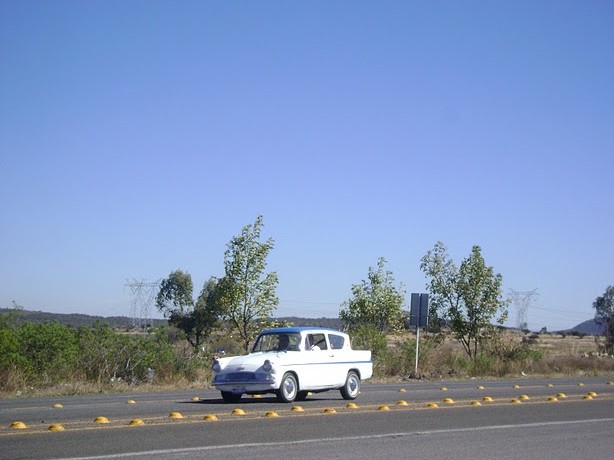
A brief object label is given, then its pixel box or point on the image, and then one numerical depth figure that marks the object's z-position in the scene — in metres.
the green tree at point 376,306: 48.81
